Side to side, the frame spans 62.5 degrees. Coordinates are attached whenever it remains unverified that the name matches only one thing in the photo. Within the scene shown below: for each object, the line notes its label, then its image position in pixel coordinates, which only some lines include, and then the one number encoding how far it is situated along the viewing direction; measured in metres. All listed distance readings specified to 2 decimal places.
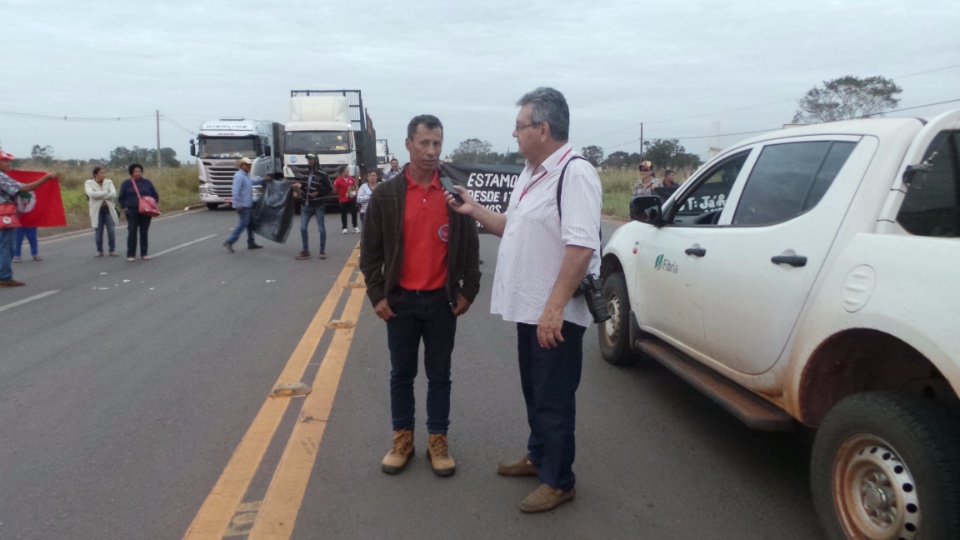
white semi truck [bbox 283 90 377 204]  26.33
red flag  11.61
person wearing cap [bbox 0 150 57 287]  10.30
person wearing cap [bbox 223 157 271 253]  14.93
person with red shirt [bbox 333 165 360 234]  17.73
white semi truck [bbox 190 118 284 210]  27.95
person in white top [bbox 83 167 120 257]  14.03
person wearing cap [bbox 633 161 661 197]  14.64
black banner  9.26
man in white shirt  3.34
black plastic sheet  14.51
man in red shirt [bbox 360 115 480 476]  3.96
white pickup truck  2.71
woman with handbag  13.37
